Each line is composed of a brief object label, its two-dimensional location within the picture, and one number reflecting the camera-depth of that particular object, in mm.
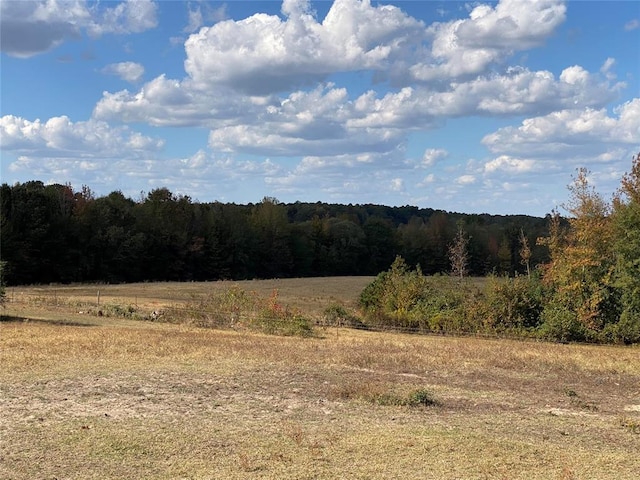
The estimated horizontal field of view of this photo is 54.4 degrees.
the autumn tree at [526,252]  46144
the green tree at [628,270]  31266
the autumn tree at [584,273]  32188
